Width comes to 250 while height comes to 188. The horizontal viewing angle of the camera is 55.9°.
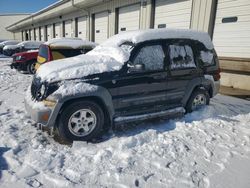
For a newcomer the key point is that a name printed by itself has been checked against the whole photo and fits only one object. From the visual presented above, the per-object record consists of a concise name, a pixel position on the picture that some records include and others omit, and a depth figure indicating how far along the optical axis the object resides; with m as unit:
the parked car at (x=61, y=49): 8.23
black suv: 3.95
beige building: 8.76
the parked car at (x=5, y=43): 26.18
